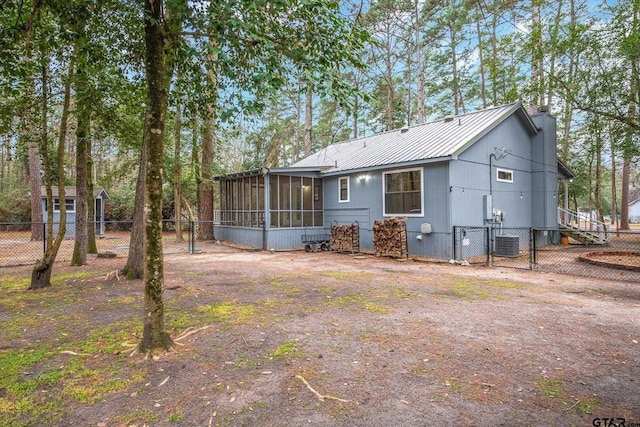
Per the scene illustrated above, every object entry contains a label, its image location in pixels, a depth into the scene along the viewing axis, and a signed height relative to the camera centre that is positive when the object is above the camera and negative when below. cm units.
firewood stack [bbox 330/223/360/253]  1213 -97
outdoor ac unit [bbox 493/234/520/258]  1024 -115
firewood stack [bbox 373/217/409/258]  1044 -85
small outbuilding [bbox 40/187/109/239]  1688 +60
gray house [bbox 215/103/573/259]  1025 +93
